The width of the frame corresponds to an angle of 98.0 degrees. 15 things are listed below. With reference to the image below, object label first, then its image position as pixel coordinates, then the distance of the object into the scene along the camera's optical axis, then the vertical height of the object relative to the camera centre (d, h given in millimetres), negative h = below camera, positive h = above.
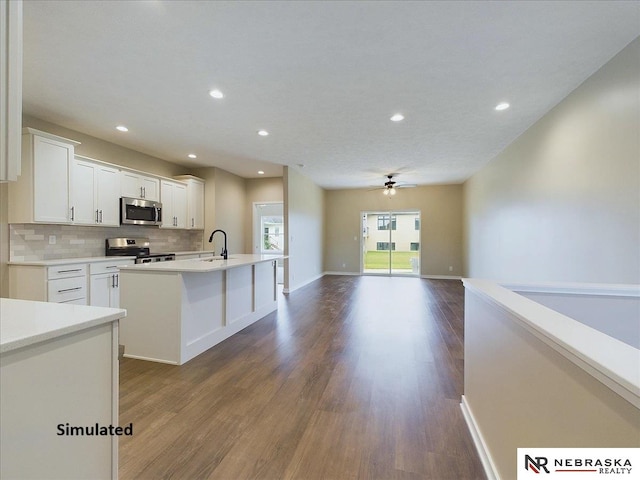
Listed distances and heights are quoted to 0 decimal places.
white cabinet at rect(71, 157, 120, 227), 3836 +664
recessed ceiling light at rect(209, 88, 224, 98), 2848 +1519
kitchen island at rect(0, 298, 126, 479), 814 -503
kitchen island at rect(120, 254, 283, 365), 2707 -717
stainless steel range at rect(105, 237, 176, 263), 4441 -176
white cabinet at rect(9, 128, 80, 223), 3318 +707
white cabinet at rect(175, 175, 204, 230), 5793 +812
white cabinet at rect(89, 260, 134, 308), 3770 -628
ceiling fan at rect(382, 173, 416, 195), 6574 +1279
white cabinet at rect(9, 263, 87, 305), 3250 -525
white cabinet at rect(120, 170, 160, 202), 4523 +917
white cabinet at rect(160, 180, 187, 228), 5262 +700
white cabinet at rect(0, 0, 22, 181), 897 +503
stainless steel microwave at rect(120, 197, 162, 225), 4441 +463
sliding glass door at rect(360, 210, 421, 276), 8633 -94
